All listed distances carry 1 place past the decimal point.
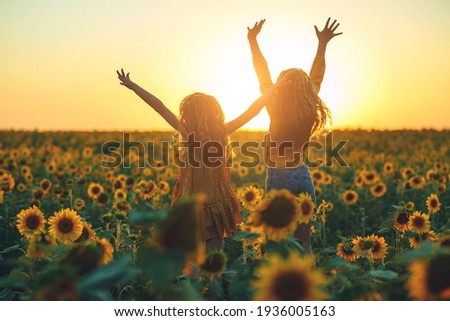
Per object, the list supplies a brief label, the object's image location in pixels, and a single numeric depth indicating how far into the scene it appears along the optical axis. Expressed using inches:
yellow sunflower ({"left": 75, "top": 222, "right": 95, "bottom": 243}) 159.0
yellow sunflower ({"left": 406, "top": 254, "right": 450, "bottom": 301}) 85.0
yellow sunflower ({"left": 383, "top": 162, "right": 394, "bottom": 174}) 432.4
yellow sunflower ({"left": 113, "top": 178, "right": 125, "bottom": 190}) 312.5
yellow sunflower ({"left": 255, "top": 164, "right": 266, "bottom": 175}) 493.0
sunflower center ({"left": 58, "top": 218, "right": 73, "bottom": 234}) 163.4
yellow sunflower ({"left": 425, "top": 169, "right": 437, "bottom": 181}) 373.1
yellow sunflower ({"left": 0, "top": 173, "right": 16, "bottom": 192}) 295.0
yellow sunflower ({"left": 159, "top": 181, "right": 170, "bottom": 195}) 324.5
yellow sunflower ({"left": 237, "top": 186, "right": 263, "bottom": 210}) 217.5
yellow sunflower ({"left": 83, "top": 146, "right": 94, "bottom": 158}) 573.3
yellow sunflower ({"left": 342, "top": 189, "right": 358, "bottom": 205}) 313.7
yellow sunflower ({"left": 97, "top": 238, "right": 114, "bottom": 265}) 115.7
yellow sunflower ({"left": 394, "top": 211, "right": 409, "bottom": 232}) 183.3
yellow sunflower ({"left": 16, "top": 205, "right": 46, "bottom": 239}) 177.5
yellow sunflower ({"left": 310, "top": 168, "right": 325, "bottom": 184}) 358.6
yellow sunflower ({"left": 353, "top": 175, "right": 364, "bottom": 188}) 366.7
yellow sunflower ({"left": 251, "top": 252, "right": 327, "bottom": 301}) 86.4
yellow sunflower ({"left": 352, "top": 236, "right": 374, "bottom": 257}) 165.5
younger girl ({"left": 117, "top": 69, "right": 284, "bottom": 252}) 165.9
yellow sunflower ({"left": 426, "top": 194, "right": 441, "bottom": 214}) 257.6
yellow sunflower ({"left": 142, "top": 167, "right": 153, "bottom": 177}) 432.8
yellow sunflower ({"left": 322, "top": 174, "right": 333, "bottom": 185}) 367.6
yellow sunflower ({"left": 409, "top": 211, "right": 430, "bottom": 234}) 186.7
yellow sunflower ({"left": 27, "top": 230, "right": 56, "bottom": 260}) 121.3
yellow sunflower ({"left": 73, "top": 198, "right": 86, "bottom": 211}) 269.3
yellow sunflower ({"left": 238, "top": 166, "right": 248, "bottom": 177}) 473.2
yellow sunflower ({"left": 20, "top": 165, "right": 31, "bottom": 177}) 385.2
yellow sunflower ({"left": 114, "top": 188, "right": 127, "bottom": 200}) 287.7
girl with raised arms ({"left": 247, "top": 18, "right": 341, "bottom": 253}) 167.2
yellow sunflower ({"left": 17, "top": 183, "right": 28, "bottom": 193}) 347.9
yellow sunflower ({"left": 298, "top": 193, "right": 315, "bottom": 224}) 138.3
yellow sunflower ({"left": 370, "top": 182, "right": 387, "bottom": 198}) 334.3
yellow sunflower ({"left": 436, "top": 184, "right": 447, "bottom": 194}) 337.0
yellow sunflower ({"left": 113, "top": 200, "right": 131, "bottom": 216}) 219.8
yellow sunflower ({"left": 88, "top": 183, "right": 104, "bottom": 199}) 306.5
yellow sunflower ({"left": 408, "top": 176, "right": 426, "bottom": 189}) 349.4
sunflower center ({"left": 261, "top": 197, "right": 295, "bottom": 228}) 110.7
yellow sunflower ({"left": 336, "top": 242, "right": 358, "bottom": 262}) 173.4
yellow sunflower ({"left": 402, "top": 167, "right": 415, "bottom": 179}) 395.7
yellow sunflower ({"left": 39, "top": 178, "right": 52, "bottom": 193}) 298.8
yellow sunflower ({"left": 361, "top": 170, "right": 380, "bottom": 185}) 364.2
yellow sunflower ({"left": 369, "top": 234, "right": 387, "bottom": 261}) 177.9
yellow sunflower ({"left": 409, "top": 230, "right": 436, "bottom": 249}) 178.5
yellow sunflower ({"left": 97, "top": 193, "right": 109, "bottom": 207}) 268.2
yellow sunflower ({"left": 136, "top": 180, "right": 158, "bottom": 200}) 275.3
